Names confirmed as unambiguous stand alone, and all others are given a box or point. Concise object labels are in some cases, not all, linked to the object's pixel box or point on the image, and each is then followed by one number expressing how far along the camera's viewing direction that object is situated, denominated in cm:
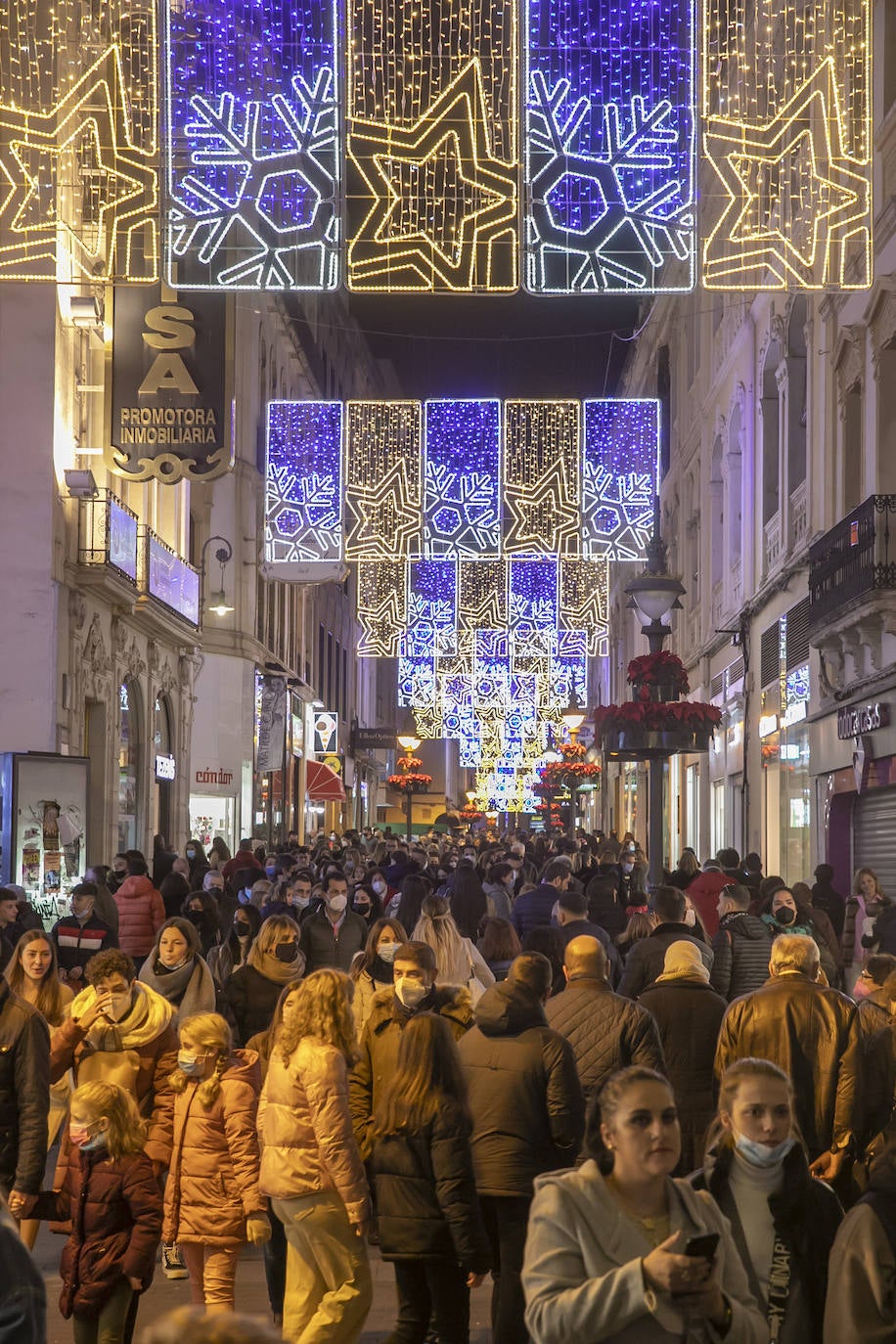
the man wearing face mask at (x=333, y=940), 1274
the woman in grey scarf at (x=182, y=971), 920
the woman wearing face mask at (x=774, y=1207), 435
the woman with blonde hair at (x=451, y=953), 1056
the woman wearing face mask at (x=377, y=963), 959
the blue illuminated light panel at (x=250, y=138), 1291
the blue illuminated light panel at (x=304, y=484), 2555
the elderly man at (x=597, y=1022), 756
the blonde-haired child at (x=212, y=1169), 679
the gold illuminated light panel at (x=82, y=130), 1291
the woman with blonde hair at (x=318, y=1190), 650
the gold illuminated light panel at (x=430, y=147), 1298
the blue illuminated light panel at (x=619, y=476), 2573
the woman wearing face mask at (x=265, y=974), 960
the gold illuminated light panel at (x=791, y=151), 1291
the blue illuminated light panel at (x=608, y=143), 1286
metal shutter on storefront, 2222
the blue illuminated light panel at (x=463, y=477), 2594
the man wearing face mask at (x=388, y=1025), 723
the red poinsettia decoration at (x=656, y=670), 1795
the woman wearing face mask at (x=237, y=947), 1186
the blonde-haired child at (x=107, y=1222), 621
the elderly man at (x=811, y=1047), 759
